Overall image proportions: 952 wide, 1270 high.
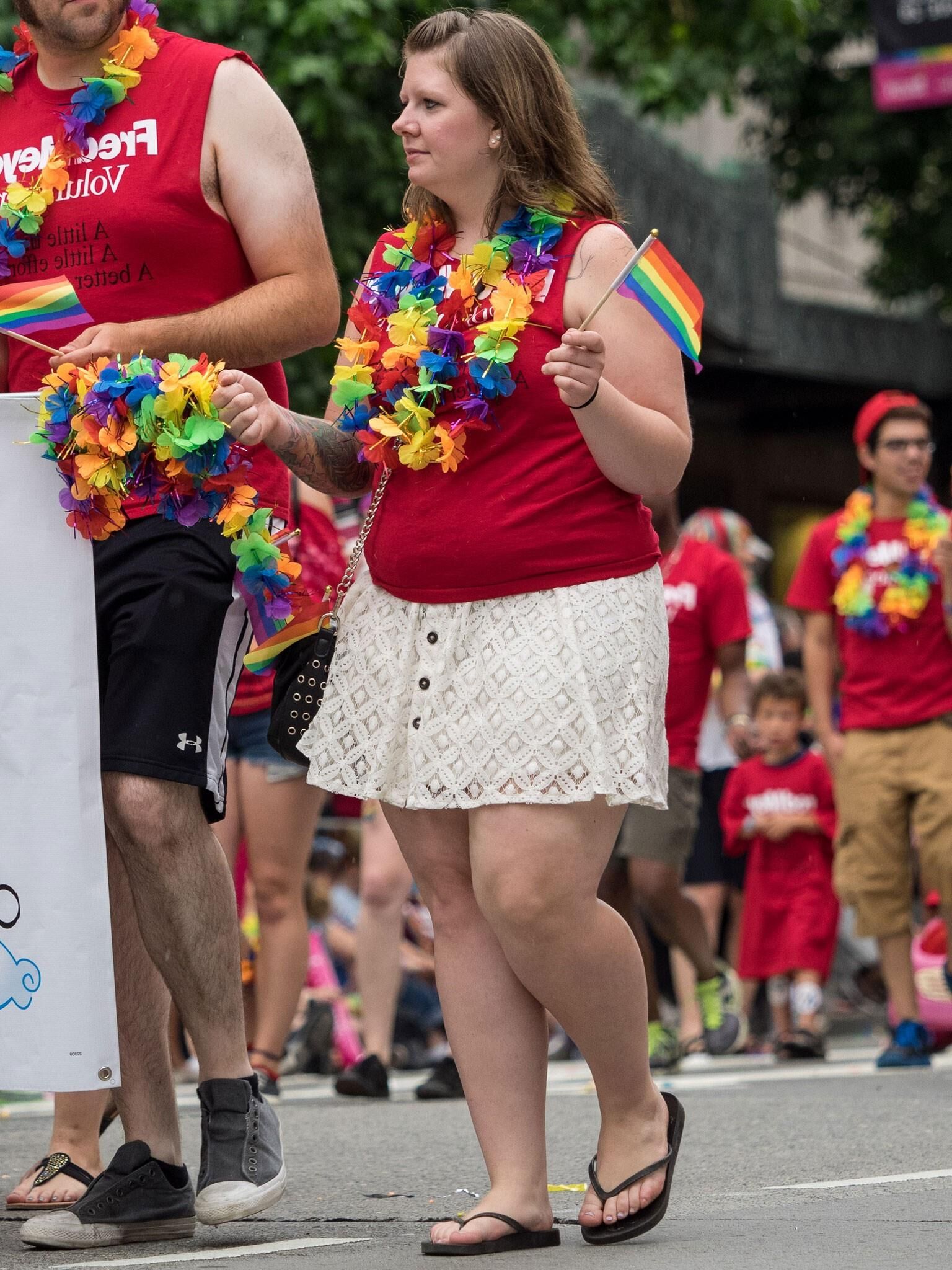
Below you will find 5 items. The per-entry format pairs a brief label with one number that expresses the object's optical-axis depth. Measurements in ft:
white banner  24.13
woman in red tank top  23.75
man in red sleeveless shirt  24.68
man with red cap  52.54
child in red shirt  62.08
